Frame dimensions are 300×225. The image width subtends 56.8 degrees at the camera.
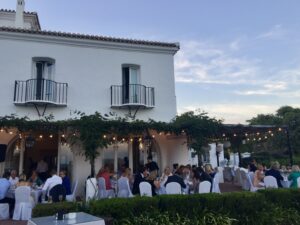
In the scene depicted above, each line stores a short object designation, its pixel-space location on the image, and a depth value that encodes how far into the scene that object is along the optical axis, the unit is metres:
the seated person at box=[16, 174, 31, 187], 8.18
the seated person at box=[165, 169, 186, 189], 8.74
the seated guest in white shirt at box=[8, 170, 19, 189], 9.05
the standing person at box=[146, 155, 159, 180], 11.88
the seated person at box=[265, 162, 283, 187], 10.26
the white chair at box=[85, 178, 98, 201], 8.98
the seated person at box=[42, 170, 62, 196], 8.73
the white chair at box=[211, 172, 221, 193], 9.87
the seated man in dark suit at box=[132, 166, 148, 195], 8.98
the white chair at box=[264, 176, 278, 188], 9.94
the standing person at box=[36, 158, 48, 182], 13.21
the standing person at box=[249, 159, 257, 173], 13.29
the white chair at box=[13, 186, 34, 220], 8.07
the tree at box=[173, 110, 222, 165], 11.00
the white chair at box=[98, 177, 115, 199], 9.66
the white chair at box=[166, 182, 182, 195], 8.59
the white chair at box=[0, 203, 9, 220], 8.31
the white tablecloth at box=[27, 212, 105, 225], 3.58
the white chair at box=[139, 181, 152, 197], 8.56
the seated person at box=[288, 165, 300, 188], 9.62
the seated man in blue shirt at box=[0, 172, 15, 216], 8.41
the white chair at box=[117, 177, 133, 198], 9.26
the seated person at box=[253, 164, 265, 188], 10.29
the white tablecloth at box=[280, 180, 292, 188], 10.58
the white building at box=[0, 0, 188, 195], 11.64
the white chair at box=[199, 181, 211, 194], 8.96
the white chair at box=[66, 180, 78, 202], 9.46
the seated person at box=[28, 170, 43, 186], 10.17
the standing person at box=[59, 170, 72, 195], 9.42
